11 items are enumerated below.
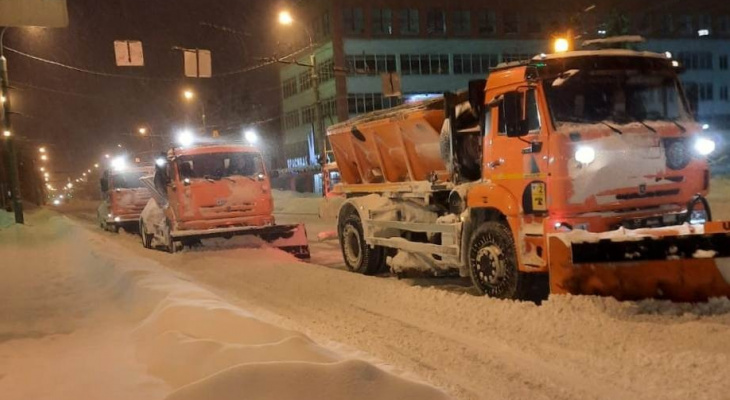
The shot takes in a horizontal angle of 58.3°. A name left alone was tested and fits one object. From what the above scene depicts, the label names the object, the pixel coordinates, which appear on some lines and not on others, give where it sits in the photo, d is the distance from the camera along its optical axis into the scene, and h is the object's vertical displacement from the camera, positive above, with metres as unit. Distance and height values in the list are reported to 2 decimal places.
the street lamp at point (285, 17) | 22.95 +5.33
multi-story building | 53.94 +10.13
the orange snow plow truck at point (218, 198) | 14.63 -0.56
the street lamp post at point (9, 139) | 29.86 +2.37
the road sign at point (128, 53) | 20.55 +4.01
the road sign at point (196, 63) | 23.61 +4.06
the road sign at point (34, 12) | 8.27 +2.21
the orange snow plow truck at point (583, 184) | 6.77 -0.43
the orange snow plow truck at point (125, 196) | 24.30 -0.59
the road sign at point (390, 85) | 26.19 +3.04
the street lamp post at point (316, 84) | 24.47 +3.29
